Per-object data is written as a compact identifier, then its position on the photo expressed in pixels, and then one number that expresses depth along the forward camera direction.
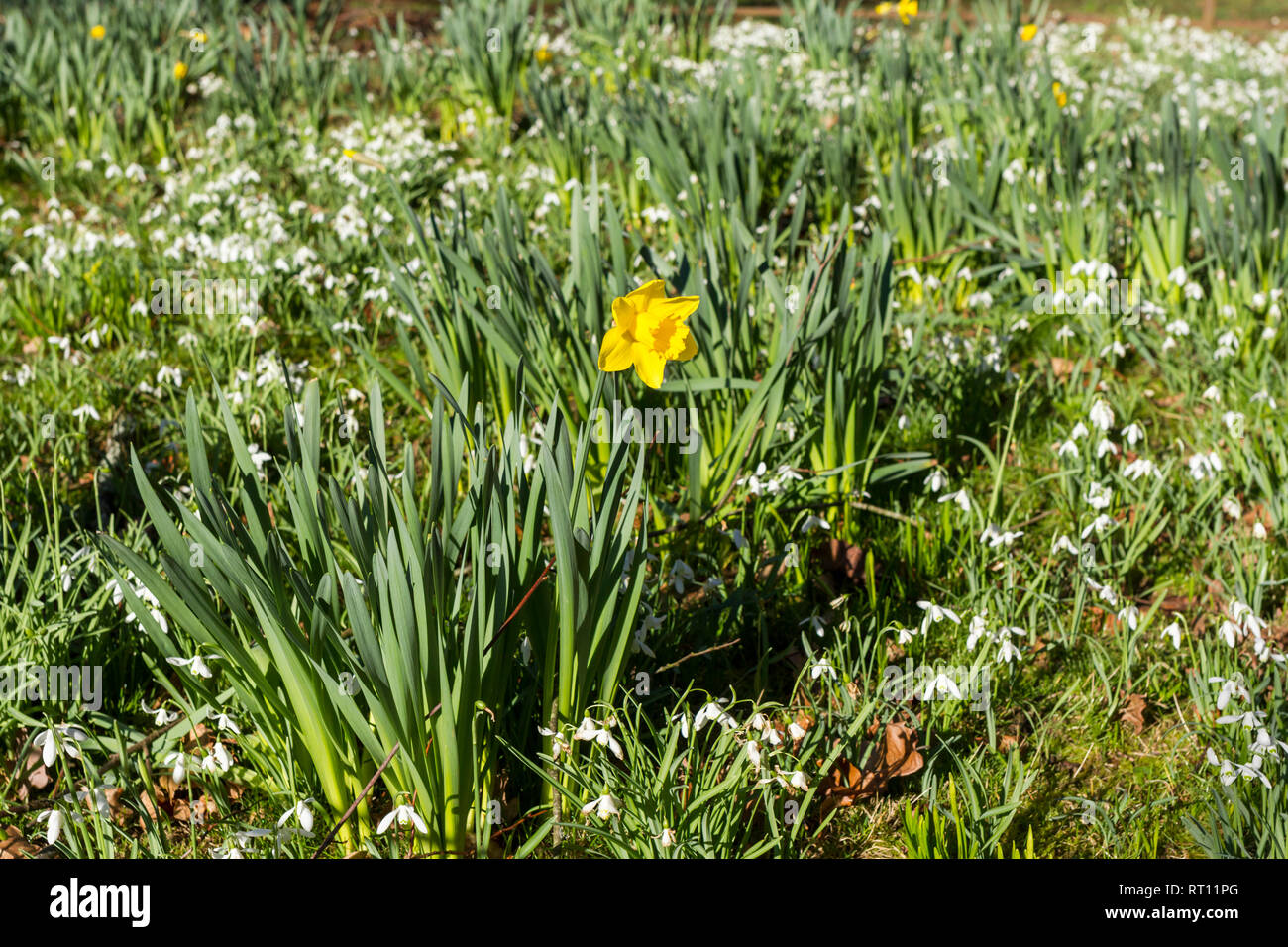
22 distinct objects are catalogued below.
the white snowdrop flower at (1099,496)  2.47
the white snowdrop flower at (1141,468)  2.59
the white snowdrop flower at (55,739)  1.71
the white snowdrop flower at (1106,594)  2.26
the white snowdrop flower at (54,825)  1.62
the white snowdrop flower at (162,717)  1.90
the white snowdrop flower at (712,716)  1.69
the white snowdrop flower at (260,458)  2.39
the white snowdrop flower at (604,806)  1.60
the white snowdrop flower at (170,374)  2.91
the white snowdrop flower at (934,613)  2.12
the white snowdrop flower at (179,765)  1.74
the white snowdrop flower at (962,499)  2.46
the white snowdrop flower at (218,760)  1.74
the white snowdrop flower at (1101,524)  2.40
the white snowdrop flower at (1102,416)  2.68
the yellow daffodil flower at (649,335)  1.79
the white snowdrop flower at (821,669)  1.93
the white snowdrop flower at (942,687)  1.91
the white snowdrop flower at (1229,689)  1.92
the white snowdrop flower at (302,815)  1.62
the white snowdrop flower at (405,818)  1.61
